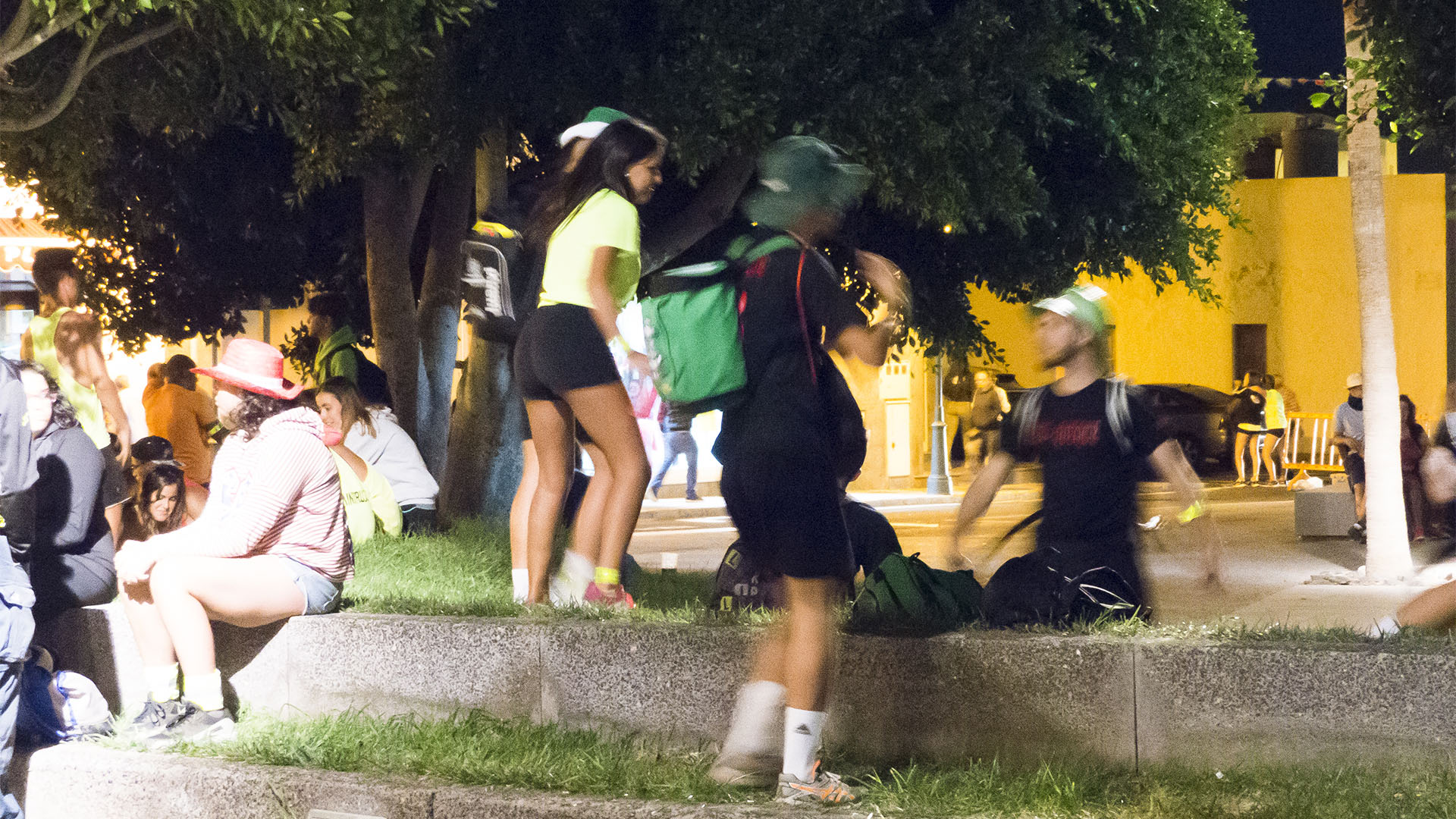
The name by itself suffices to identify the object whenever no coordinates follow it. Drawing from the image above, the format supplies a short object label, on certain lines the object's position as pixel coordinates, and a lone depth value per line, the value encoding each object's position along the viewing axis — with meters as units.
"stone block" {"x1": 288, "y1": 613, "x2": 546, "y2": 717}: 10.75
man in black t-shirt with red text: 10.37
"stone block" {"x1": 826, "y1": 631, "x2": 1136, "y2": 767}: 9.23
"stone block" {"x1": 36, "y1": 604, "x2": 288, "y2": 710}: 11.54
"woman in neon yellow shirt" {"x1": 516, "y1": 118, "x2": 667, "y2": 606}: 10.68
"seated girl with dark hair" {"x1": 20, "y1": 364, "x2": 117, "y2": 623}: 11.62
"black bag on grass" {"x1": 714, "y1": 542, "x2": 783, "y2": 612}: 11.25
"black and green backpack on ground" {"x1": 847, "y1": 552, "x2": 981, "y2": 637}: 9.93
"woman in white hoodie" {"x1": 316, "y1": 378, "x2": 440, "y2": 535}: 17.44
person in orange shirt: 21.00
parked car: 53.87
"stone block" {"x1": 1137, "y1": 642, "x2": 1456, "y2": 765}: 8.66
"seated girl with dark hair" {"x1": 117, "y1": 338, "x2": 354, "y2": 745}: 10.77
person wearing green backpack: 8.25
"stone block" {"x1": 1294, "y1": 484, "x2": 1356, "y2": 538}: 28.53
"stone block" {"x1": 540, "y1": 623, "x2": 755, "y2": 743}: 10.04
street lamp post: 43.69
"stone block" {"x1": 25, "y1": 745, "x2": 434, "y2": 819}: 9.56
